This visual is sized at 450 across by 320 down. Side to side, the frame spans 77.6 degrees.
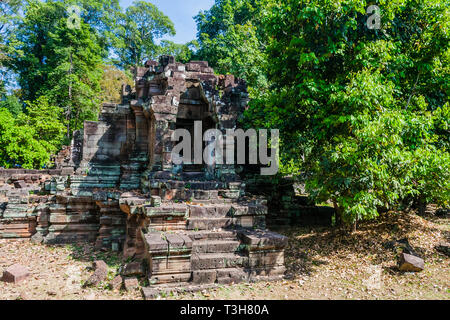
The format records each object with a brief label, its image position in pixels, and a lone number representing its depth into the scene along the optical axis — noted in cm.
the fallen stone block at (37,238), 866
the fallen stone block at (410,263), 618
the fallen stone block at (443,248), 712
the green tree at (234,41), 1786
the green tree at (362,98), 607
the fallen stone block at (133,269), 579
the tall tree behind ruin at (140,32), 3325
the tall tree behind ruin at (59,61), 2434
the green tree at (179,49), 2840
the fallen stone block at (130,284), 544
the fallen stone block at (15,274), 580
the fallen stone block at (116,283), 554
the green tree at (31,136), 1725
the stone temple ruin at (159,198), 591
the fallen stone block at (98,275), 569
